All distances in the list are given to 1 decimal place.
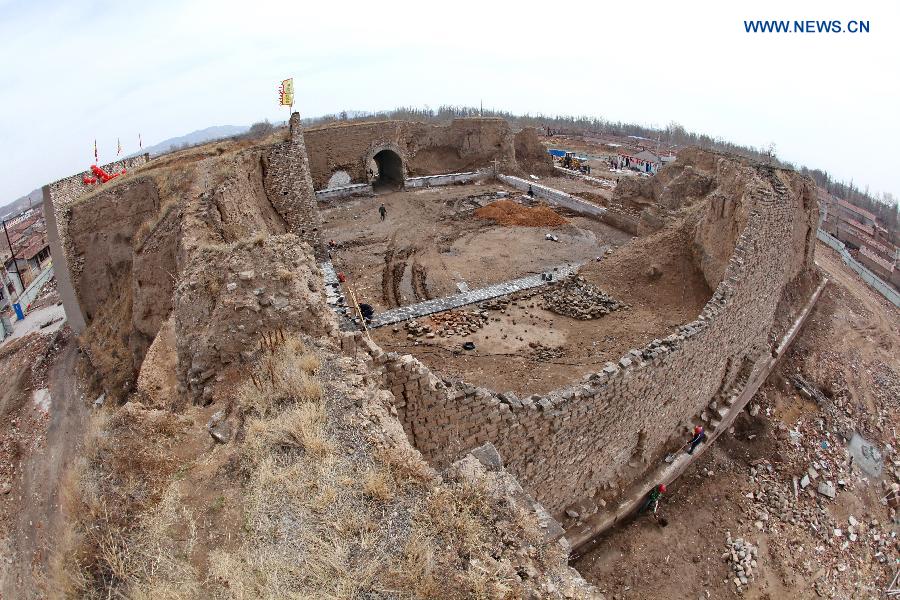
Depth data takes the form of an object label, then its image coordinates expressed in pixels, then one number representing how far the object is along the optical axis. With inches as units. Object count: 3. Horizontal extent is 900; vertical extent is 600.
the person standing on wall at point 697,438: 367.8
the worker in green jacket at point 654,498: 330.0
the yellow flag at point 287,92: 729.6
